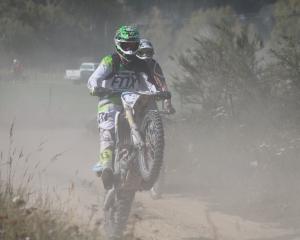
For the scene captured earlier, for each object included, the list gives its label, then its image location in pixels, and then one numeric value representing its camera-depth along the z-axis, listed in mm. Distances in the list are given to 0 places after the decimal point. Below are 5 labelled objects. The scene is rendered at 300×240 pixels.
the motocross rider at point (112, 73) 15023
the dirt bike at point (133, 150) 14242
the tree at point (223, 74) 26672
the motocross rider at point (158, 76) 15453
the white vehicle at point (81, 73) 92687
